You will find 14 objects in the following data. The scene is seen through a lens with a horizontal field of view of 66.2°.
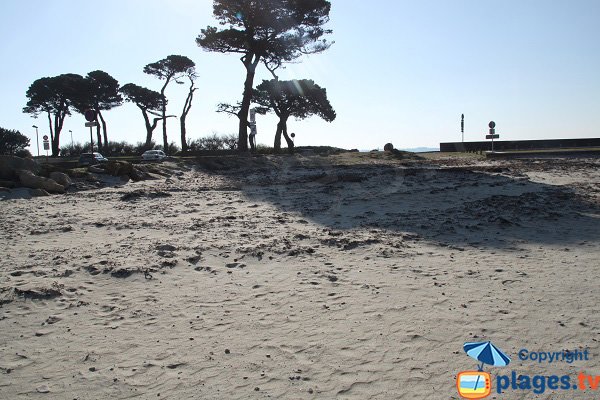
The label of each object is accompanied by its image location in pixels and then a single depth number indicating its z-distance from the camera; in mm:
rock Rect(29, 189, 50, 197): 12242
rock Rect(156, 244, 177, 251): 6805
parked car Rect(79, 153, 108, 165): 30997
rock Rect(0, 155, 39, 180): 13391
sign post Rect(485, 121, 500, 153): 33500
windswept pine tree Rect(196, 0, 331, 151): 30969
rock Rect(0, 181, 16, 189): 12506
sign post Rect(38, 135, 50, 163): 35281
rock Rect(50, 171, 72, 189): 13770
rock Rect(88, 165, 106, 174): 16703
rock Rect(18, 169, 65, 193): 12875
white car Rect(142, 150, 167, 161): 35469
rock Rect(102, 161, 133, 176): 16859
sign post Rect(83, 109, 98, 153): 19844
